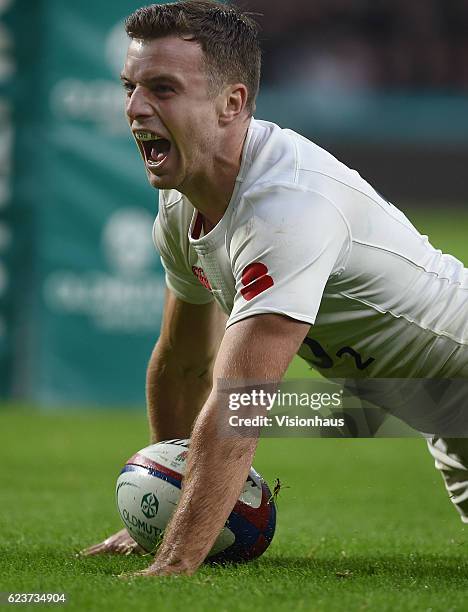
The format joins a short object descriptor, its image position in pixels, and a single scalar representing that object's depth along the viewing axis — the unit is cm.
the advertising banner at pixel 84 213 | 1672
